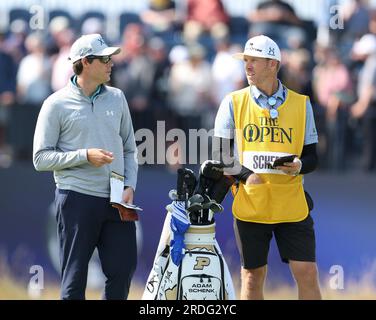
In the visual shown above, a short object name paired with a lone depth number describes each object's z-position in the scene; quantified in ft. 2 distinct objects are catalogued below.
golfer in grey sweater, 54.65
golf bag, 54.13
